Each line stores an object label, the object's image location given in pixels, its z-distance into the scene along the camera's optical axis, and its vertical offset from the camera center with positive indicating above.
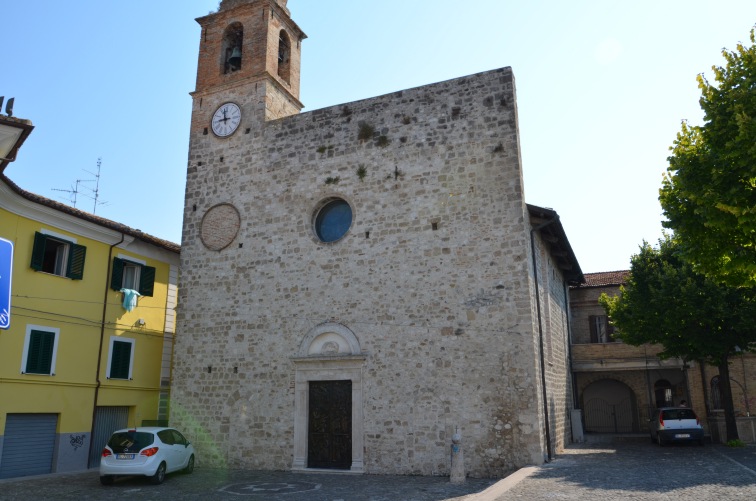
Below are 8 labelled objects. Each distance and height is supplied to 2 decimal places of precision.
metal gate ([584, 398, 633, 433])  25.45 -1.34
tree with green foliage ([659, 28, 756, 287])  8.95 +3.25
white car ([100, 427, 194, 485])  11.55 -1.40
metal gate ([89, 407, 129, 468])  14.84 -1.08
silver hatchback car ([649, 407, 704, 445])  16.47 -1.15
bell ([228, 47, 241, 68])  16.59 +8.93
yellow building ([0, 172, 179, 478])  13.09 +1.13
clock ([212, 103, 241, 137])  16.08 +7.07
